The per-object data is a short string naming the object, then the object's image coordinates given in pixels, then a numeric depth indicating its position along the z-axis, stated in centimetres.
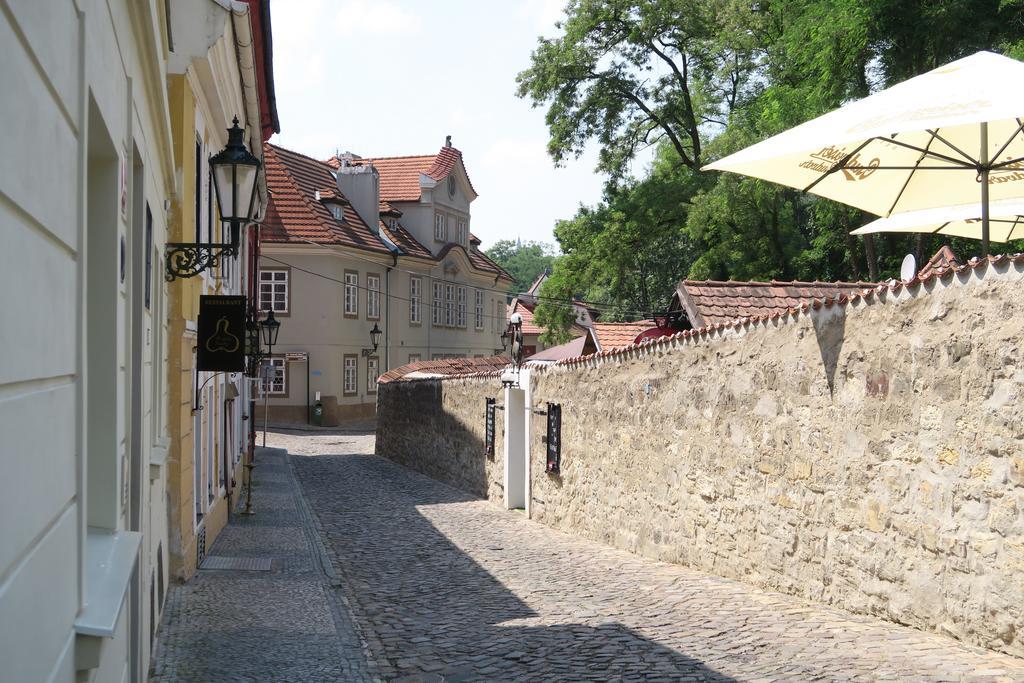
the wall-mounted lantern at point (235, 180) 830
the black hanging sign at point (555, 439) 1497
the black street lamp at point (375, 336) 3981
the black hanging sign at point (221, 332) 978
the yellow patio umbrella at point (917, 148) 676
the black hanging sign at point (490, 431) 1884
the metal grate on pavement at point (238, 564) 1088
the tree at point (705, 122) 2419
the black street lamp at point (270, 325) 2389
